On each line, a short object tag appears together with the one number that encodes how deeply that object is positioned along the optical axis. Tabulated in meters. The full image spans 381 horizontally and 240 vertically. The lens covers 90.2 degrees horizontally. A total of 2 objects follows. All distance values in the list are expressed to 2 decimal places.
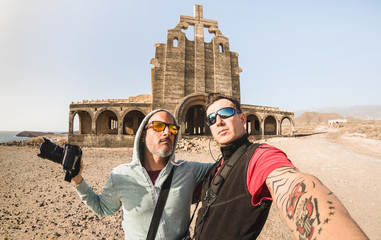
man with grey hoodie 0.68
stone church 14.55
